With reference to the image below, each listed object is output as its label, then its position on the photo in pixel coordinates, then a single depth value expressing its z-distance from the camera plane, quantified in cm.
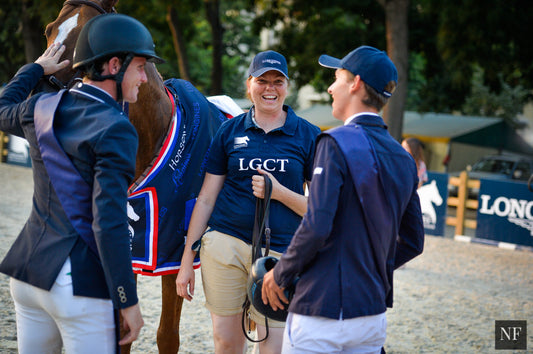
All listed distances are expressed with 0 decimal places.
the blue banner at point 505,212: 987
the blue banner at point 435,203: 1120
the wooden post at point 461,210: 1109
